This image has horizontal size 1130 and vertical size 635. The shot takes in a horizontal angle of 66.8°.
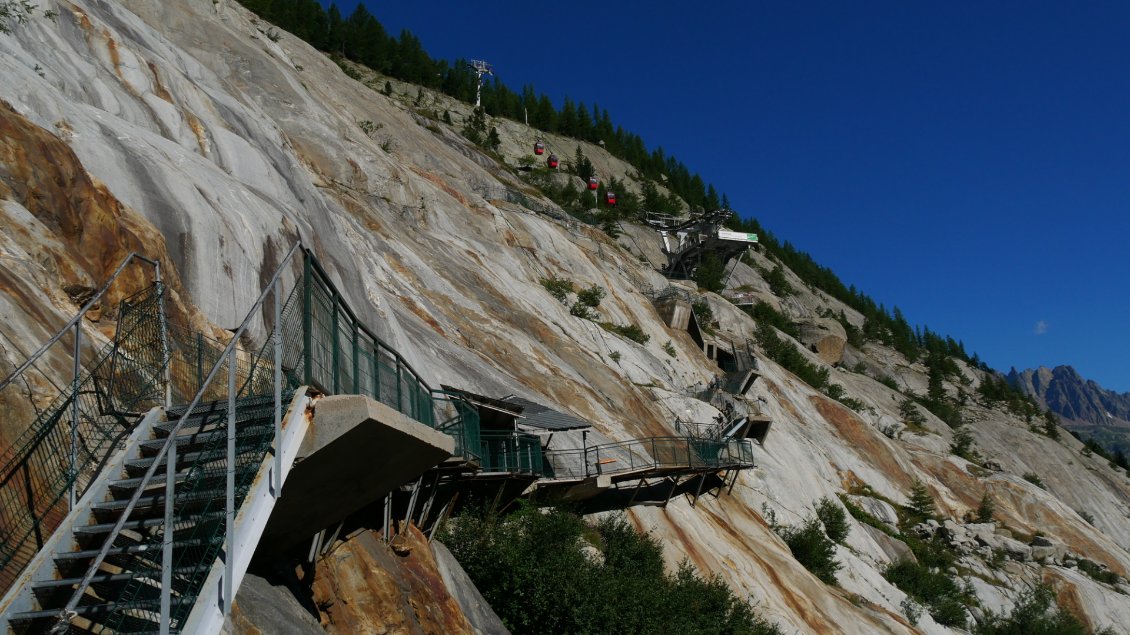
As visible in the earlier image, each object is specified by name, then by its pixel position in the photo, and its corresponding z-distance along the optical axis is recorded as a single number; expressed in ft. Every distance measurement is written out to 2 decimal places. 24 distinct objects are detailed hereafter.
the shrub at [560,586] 55.01
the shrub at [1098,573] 153.69
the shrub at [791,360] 199.41
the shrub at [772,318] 245.65
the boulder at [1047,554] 148.15
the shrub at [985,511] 158.40
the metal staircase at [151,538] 20.04
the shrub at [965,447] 204.39
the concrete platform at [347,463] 26.73
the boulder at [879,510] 137.90
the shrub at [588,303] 136.36
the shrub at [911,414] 217.97
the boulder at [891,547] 125.29
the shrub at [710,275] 245.65
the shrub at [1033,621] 119.14
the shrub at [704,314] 200.34
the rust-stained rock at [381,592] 37.09
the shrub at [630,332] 141.08
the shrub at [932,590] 113.19
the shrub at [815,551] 98.53
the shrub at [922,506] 147.95
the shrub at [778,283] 309.67
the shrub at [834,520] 111.75
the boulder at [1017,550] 145.69
